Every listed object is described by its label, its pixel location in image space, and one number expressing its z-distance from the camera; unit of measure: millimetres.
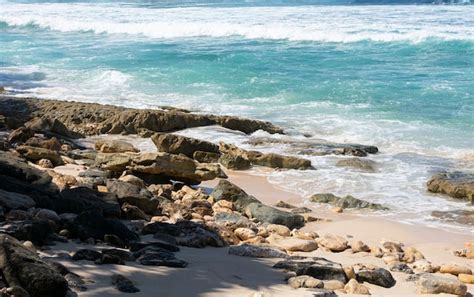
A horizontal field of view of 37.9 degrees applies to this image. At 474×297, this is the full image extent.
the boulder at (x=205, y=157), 11492
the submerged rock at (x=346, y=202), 9156
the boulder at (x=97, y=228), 5797
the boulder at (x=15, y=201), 6146
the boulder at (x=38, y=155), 9992
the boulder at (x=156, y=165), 9562
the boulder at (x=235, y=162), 11328
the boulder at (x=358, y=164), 11258
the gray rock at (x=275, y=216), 8086
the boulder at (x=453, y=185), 9672
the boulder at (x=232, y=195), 8805
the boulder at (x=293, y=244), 6859
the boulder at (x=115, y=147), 11344
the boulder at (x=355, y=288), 5297
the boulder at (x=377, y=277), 5660
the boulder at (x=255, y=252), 6090
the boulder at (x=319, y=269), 5450
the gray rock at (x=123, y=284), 4460
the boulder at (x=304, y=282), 5137
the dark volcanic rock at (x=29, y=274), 3865
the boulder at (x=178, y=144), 11469
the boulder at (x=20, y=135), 11125
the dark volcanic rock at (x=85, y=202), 6598
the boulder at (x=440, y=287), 5488
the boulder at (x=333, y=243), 7027
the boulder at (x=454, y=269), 6398
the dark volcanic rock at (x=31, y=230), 5121
